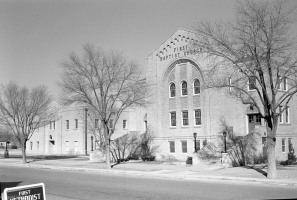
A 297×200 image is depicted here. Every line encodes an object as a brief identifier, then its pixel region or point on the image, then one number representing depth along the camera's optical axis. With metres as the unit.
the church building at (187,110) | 30.25
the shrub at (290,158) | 27.27
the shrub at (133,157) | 36.09
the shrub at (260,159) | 28.35
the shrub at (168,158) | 33.38
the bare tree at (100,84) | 26.75
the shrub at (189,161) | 29.80
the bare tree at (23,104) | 36.16
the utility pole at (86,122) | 48.41
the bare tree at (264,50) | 17.66
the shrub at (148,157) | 34.75
